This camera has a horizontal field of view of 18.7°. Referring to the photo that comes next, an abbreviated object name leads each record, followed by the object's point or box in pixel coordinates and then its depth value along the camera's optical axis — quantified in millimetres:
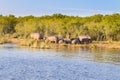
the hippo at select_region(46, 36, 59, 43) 74425
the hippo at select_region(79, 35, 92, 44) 75438
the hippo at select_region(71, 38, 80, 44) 73350
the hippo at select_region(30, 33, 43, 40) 77562
